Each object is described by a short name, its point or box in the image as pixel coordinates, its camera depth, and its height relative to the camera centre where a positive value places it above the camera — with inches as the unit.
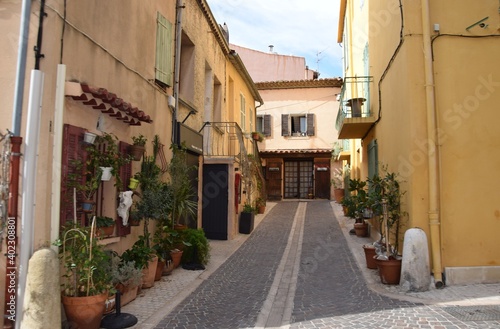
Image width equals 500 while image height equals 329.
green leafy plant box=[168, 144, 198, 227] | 314.3 +4.0
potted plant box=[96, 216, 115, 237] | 228.1 -18.9
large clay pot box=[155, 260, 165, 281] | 286.6 -53.7
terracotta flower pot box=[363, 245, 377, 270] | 314.8 -48.7
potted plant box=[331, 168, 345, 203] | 837.8 +19.5
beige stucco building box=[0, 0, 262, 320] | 181.9 +62.0
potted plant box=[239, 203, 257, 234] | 511.5 -36.4
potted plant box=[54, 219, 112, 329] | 181.8 -39.7
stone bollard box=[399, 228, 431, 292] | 253.6 -42.3
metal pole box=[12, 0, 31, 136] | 176.2 +52.7
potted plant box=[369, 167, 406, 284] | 268.7 -16.9
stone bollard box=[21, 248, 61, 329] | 167.0 -42.3
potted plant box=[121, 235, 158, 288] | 254.7 -41.6
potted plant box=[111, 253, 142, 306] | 222.7 -47.7
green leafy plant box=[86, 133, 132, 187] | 223.8 +20.4
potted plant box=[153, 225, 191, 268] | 302.5 -39.0
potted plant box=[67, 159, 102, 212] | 206.8 +5.4
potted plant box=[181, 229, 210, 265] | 334.3 -46.0
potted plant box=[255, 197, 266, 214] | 703.1 -22.1
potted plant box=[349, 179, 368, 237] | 345.3 -10.9
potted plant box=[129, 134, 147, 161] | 271.9 +28.7
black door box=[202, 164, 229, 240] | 469.7 -9.8
